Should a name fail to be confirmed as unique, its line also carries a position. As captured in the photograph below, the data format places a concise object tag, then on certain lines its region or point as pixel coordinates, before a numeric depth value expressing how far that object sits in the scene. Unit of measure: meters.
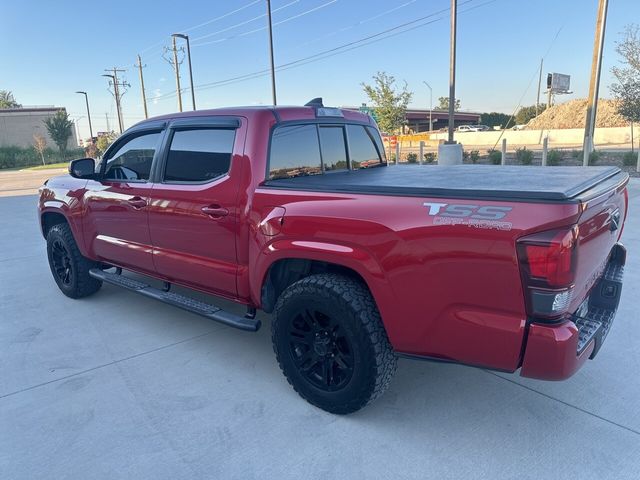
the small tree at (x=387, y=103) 26.83
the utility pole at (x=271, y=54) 22.44
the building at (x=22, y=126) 64.44
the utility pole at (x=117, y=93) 53.09
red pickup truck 2.02
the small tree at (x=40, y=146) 45.06
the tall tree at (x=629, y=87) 17.36
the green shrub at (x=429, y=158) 21.12
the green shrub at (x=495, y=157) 18.27
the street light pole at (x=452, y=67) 15.48
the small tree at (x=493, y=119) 94.56
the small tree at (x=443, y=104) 102.82
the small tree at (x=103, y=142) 45.08
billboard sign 33.81
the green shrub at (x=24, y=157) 45.40
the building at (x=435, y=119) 88.69
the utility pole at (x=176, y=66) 38.03
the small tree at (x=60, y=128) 47.94
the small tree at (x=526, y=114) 82.94
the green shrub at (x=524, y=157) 17.19
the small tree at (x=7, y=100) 97.05
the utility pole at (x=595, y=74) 14.22
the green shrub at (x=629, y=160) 15.19
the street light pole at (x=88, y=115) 61.57
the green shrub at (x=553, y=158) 16.71
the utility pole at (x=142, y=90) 46.39
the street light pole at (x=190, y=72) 29.92
